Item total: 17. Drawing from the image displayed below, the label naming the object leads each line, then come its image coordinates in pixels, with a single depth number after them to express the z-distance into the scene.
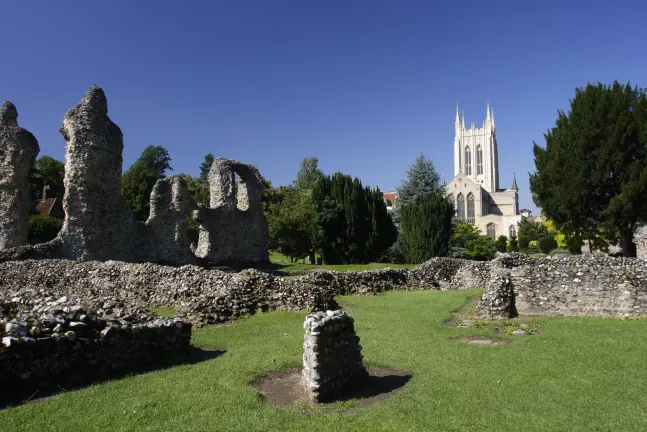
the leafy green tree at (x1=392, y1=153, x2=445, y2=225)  47.38
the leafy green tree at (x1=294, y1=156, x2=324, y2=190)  71.61
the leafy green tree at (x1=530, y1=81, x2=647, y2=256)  27.03
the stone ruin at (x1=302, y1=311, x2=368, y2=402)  6.12
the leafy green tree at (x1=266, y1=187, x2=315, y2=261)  42.41
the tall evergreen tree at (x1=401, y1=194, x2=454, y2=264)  36.81
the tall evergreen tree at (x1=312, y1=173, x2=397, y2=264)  38.66
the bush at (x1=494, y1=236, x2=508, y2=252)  58.56
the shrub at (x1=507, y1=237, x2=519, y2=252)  59.35
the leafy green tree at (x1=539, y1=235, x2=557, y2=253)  49.19
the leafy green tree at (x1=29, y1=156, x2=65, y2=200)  50.00
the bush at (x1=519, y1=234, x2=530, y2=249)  60.16
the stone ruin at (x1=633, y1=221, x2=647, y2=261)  23.53
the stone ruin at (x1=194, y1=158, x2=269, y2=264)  30.40
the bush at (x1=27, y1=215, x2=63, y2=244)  36.47
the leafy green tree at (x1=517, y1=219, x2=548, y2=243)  61.16
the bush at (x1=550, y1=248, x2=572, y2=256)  36.34
